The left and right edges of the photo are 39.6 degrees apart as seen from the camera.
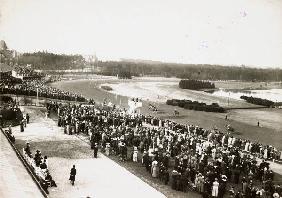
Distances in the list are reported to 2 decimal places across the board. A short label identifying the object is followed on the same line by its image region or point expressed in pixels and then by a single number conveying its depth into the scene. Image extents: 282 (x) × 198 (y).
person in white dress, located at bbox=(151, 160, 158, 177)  18.59
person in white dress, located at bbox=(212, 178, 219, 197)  16.47
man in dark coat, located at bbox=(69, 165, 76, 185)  16.50
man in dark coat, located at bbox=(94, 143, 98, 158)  20.92
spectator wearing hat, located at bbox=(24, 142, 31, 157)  18.91
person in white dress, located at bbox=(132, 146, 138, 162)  21.00
